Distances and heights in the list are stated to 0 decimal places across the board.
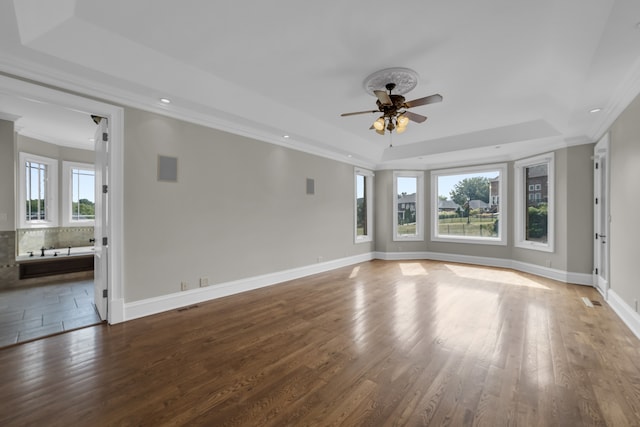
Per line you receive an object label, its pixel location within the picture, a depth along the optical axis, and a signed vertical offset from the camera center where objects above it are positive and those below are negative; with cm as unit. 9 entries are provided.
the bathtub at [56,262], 483 -92
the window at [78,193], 605 +42
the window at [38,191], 531 +44
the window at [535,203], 553 +19
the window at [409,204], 768 +22
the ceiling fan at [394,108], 306 +123
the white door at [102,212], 325 +0
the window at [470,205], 664 +18
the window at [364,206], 736 +16
